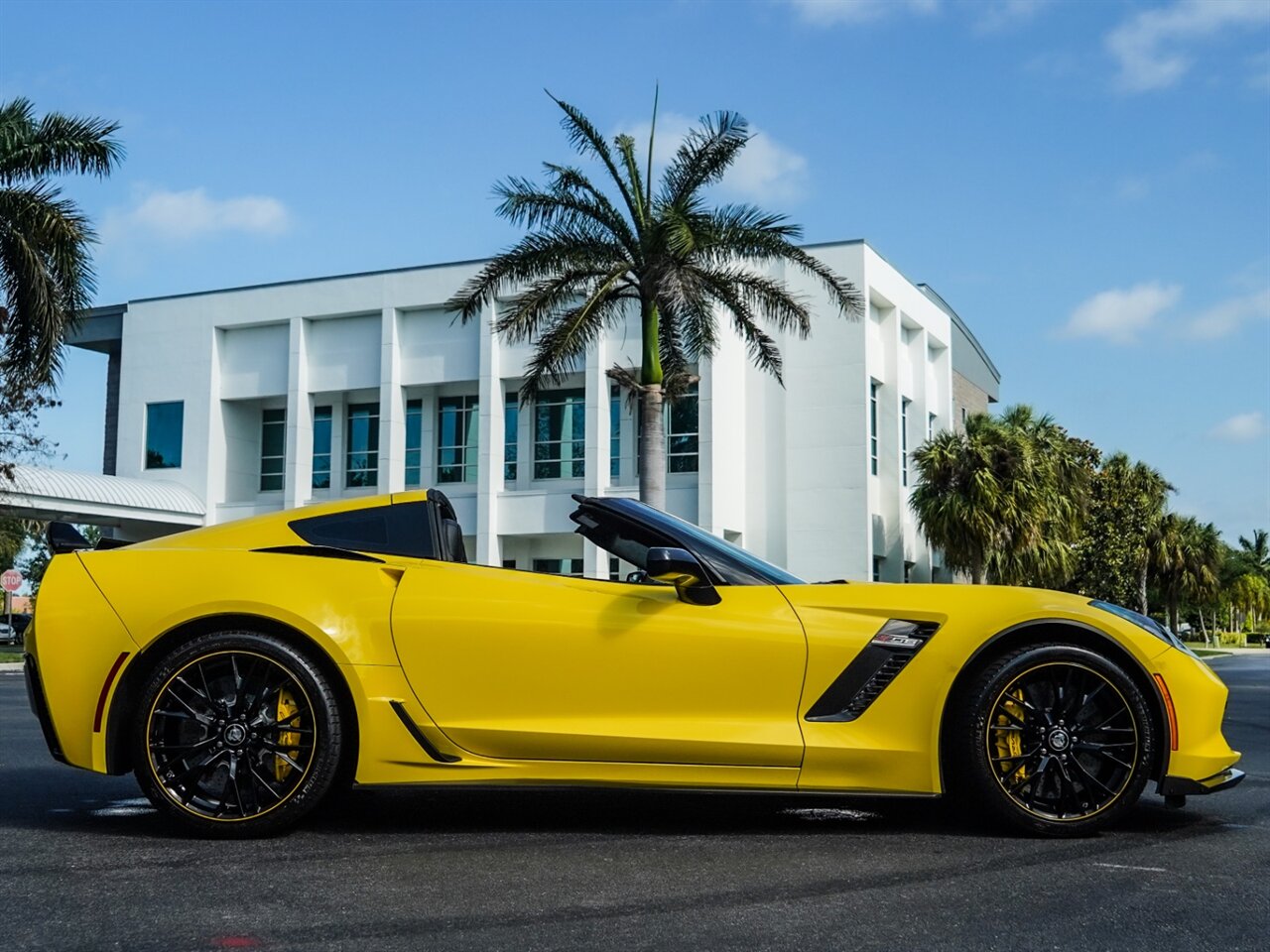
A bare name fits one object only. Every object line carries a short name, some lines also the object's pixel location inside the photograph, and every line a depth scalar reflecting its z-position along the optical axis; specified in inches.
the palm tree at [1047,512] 1491.1
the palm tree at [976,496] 1456.7
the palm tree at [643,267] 901.2
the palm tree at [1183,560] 2699.3
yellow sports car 180.7
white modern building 1519.4
